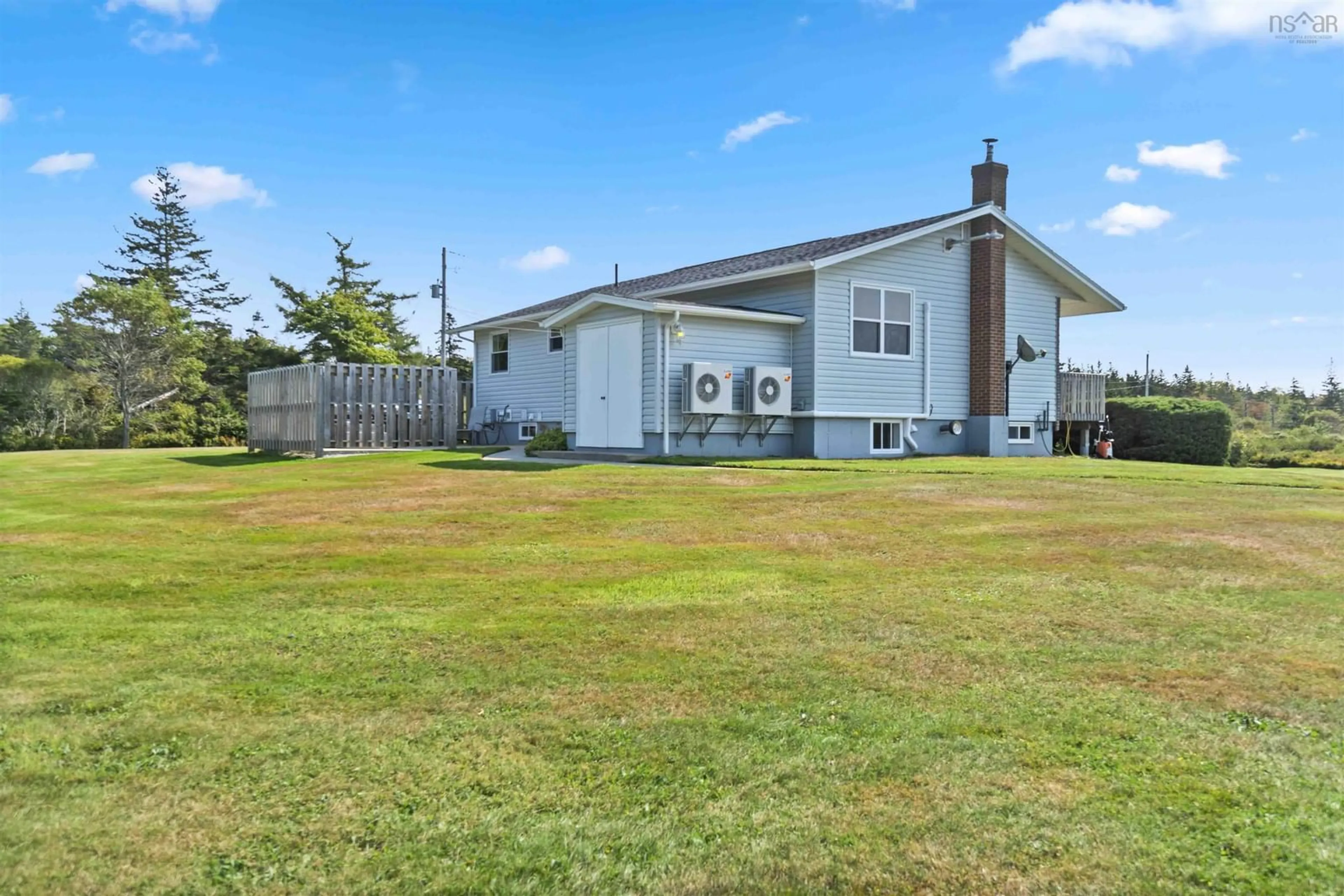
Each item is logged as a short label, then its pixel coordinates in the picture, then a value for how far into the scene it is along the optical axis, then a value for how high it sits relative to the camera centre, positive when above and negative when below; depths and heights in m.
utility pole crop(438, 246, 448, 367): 38.96 +6.52
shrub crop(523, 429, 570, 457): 18.19 -0.18
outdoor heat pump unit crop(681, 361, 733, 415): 15.73 +0.82
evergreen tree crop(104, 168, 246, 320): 47.19 +9.37
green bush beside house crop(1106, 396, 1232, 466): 20.91 +0.14
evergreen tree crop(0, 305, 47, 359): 34.78 +3.69
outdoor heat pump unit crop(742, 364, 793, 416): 16.38 +0.81
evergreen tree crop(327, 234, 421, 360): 43.34 +6.76
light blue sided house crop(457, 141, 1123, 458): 16.34 +1.72
